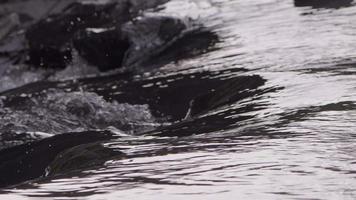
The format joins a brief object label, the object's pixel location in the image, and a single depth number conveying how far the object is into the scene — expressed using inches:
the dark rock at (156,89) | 450.0
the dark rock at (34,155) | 339.9
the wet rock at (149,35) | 674.8
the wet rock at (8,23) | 825.8
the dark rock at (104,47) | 666.8
